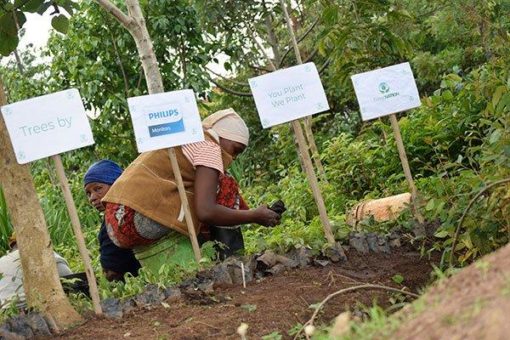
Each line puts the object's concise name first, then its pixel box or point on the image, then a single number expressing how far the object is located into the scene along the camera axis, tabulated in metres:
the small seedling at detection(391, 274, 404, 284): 3.95
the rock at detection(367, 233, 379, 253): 4.46
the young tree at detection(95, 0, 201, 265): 4.50
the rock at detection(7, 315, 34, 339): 3.52
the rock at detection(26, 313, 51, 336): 3.54
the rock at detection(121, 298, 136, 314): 3.76
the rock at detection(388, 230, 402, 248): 4.51
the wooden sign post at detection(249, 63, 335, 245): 4.39
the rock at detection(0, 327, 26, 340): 3.46
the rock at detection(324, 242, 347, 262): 4.30
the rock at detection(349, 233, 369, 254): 4.46
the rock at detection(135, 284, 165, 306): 3.79
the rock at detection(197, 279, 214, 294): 3.82
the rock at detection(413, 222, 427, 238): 4.53
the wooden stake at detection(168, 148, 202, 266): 4.29
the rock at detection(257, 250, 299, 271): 4.15
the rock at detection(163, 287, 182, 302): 3.78
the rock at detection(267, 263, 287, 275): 4.13
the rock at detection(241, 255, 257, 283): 4.04
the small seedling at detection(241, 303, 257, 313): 3.53
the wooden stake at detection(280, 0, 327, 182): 6.87
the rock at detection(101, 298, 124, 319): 3.72
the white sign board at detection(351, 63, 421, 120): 4.76
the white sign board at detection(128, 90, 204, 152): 4.30
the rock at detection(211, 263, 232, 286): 3.95
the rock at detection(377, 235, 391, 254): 4.46
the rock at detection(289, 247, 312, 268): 4.24
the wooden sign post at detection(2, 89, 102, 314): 3.73
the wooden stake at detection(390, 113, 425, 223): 4.62
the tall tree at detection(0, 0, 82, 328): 3.62
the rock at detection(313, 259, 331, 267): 4.22
